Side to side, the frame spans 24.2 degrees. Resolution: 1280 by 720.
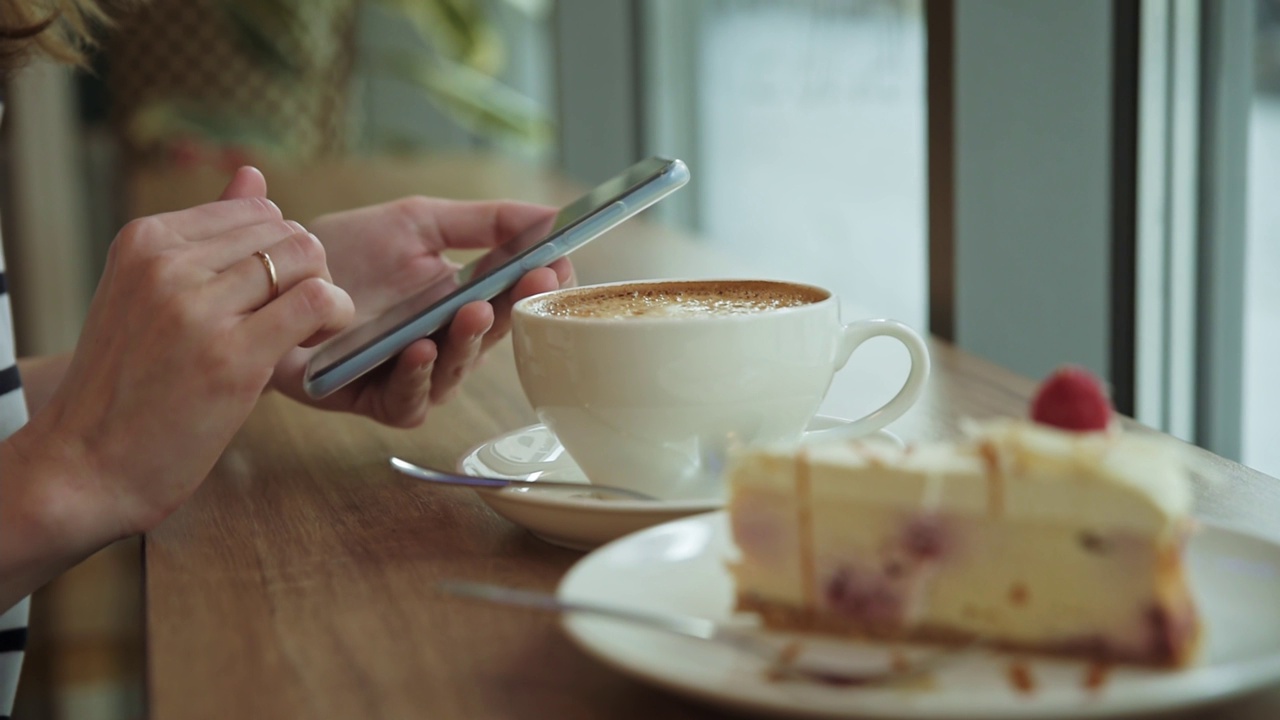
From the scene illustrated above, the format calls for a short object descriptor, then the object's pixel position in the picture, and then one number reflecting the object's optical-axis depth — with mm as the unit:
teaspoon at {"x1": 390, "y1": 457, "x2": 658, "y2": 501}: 865
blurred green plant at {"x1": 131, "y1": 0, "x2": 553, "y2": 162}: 3970
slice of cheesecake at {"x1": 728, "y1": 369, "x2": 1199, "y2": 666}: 723
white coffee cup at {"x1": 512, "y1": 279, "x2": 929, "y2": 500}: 845
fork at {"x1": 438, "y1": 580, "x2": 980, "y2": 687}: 724
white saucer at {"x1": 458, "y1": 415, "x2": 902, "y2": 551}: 828
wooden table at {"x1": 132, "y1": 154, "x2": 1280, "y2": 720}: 757
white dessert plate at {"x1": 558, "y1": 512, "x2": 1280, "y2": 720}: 701
